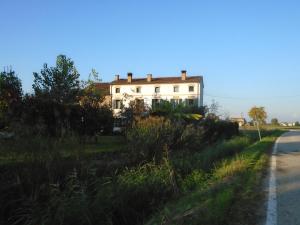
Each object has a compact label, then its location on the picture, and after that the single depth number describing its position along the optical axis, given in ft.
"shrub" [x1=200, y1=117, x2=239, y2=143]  70.31
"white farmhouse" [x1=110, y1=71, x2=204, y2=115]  172.54
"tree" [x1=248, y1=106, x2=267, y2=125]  90.13
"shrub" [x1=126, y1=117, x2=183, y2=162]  29.50
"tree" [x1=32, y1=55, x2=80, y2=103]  121.21
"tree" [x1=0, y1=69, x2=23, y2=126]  35.08
